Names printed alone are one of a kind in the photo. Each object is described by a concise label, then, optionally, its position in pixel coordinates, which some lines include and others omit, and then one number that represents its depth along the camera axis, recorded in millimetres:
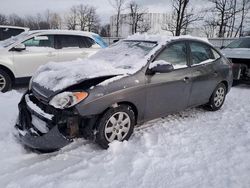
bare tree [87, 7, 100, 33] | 38068
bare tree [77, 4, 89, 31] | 38977
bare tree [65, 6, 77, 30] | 40506
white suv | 4925
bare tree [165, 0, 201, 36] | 19854
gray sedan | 2370
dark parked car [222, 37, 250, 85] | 5650
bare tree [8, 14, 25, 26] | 47552
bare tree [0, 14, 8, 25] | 42673
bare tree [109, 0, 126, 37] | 29160
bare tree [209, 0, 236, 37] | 25194
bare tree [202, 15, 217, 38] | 25852
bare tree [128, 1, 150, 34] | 30100
